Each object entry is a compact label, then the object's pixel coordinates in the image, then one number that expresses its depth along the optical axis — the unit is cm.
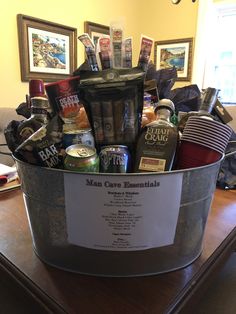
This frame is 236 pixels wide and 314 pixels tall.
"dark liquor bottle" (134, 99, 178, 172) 36
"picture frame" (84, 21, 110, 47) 244
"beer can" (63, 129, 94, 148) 38
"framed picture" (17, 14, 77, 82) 202
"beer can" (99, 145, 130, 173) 35
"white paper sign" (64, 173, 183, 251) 33
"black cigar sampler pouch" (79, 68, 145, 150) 38
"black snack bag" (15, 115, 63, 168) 36
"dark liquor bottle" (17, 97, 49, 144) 45
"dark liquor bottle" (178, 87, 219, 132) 46
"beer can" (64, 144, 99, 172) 34
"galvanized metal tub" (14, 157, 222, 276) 33
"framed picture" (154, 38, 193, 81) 273
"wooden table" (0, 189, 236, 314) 34
